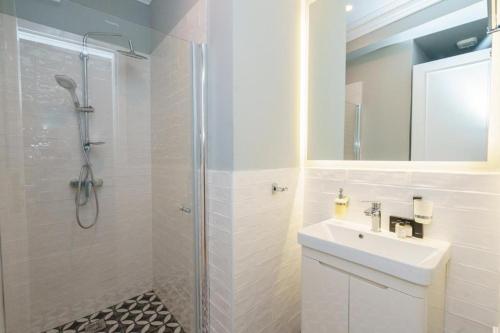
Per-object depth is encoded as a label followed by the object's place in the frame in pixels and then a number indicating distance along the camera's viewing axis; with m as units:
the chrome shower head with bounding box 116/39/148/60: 1.55
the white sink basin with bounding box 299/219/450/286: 0.80
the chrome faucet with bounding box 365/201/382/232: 1.16
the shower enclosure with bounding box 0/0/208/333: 1.29
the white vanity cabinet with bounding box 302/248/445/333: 0.81
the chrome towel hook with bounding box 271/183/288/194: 1.32
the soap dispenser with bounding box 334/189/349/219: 1.30
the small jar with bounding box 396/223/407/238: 1.08
